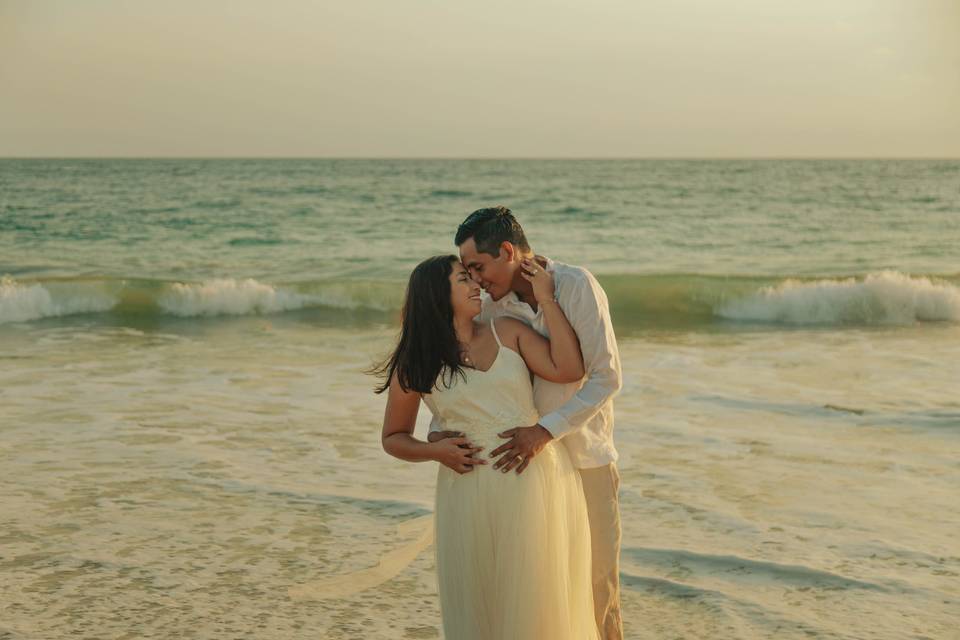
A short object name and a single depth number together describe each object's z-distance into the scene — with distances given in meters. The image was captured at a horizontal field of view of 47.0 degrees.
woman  3.42
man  3.44
